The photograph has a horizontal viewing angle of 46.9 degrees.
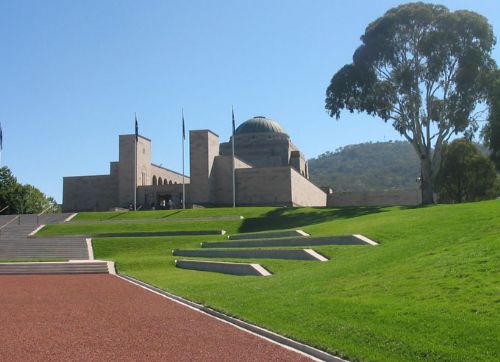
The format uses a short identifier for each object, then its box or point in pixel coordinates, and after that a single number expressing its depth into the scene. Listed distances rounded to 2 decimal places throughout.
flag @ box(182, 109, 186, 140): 58.19
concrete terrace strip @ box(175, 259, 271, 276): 20.81
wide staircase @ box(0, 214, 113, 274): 27.69
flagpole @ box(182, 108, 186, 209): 58.19
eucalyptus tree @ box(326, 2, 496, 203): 43.69
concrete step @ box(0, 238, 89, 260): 33.88
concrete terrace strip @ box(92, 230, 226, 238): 38.25
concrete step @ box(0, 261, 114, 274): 27.23
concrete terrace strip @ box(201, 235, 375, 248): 24.00
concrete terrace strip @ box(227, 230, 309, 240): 30.33
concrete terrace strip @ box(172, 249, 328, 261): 21.95
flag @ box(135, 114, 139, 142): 58.19
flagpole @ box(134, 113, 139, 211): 58.38
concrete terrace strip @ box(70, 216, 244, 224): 45.53
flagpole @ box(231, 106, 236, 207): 59.48
